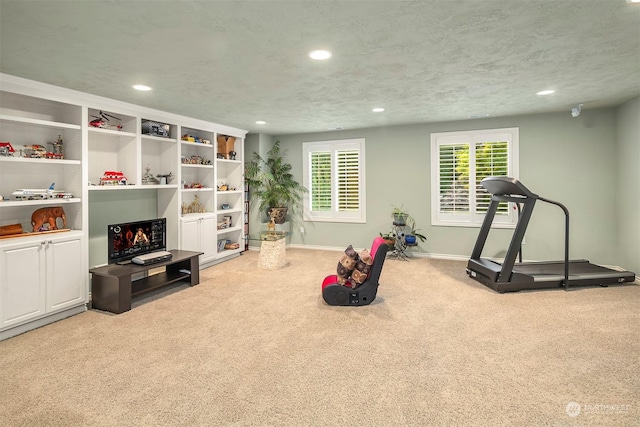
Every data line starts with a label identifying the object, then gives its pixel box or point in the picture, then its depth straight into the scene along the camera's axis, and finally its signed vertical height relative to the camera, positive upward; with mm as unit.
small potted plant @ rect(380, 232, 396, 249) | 6383 -541
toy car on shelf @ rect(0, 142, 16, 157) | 3388 +611
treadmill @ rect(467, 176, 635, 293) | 4402 -855
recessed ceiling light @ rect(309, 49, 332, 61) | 2855 +1307
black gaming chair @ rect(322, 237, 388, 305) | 3910 -914
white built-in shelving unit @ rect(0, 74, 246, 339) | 3350 +388
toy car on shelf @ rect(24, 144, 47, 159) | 3715 +642
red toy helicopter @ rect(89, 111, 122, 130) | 4328 +1160
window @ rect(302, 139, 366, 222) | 7051 +614
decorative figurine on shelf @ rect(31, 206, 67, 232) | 3686 -68
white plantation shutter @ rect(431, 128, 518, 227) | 5949 +679
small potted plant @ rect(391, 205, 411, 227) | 6320 -125
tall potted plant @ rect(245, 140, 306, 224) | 6926 +527
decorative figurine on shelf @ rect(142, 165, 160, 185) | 5086 +482
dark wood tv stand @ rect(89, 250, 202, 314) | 3777 -880
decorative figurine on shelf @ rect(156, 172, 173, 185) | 5238 +509
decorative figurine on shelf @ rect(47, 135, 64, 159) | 3912 +723
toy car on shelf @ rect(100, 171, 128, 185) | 4414 +420
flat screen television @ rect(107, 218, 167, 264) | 4164 -358
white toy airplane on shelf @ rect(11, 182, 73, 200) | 3504 +184
